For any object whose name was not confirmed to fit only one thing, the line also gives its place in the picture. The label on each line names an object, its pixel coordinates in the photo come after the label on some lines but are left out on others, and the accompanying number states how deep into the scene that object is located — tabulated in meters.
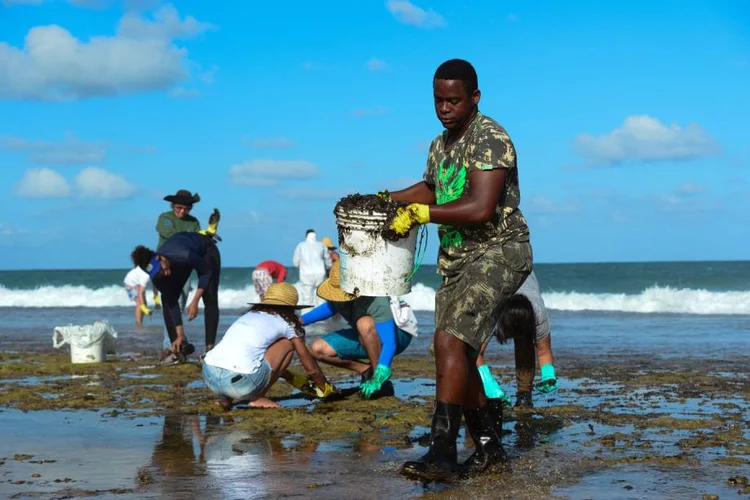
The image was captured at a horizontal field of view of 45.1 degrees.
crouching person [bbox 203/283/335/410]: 7.01
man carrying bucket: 4.46
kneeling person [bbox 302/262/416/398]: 7.83
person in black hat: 11.31
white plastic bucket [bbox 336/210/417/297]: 4.86
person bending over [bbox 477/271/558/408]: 7.23
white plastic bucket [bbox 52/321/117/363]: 11.09
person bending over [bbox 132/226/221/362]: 9.98
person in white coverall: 17.11
